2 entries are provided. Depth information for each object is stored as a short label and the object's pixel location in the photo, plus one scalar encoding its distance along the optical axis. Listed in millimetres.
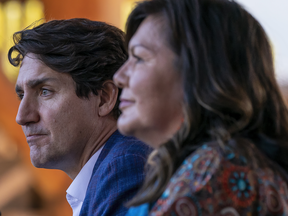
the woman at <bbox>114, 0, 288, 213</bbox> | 2120
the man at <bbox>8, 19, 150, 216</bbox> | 2461
